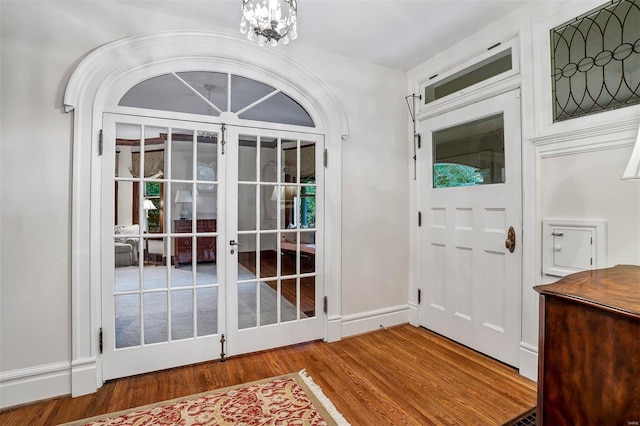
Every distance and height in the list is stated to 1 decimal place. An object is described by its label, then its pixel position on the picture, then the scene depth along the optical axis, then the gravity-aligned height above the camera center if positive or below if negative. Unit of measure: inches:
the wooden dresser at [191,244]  95.3 -9.3
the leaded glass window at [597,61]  71.0 +37.8
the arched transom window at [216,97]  92.4 +37.3
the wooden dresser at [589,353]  39.1 -19.3
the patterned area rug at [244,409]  69.3 -46.3
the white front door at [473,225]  93.9 -4.1
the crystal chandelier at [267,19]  60.6 +38.6
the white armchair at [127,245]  88.3 -9.0
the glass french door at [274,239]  101.7 -8.9
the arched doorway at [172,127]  81.7 +24.2
